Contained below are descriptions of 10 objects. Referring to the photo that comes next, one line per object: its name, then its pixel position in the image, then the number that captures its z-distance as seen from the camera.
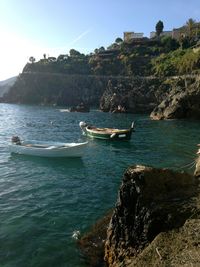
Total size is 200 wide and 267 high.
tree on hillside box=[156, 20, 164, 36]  119.37
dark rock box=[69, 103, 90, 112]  73.88
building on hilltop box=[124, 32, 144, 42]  128.07
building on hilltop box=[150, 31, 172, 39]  117.91
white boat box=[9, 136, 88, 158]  23.72
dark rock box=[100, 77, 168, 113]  70.67
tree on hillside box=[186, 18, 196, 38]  104.06
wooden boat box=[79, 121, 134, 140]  32.07
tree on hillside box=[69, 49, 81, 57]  129.62
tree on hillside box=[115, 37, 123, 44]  132.53
